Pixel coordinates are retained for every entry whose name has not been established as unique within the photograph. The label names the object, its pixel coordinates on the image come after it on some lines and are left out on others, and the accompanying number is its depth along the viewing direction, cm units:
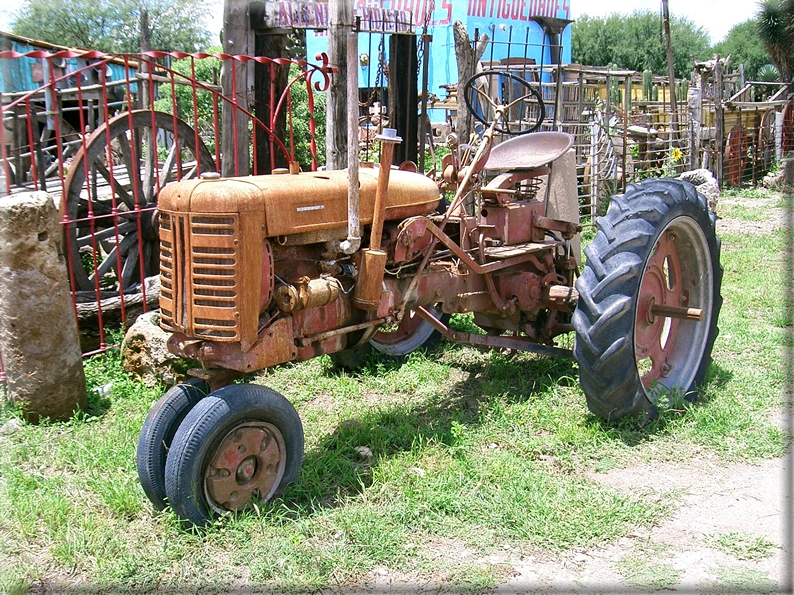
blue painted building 2116
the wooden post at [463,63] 754
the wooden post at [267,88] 639
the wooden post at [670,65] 1365
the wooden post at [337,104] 566
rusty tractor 325
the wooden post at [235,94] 596
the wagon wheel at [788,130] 1653
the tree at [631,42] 3884
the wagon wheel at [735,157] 1556
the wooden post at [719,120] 1452
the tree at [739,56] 2937
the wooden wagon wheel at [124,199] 537
